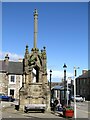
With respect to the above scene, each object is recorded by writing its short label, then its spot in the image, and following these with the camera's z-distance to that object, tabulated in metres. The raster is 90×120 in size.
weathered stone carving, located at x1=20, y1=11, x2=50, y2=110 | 17.65
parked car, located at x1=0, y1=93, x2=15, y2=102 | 32.16
